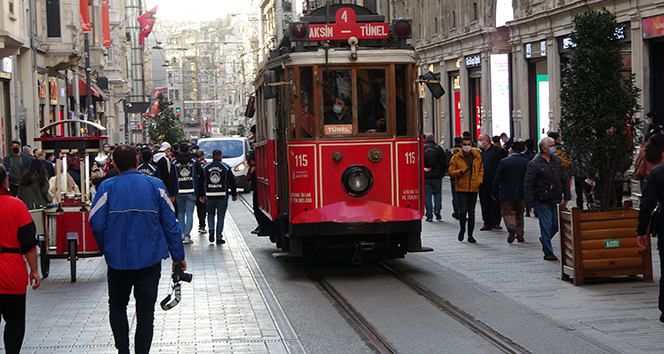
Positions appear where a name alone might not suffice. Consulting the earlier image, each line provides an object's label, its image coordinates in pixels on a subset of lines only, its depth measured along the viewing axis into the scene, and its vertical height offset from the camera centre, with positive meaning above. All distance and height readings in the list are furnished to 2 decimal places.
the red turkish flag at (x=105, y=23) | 56.29 +7.63
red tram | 12.42 +0.13
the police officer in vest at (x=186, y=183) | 17.70 -0.59
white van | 33.53 -0.07
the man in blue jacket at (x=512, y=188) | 15.77 -0.76
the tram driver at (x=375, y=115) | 12.52 +0.39
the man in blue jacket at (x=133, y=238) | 7.07 -0.63
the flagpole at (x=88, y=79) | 41.34 +3.15
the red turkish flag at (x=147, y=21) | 73.56 +9.93
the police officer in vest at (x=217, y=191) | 17.67 -0.75
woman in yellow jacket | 16.45 -0.64
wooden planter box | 11.23 -1.26
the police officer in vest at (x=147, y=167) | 17.24 -0.27
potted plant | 11.23 -0.06
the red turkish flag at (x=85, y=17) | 41.81 +5.94
